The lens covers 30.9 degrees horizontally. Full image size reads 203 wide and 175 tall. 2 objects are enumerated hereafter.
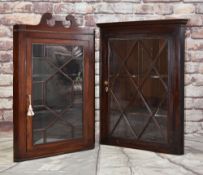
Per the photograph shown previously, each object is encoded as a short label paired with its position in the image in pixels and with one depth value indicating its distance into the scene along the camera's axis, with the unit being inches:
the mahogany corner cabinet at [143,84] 82.2
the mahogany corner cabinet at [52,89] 75.7
